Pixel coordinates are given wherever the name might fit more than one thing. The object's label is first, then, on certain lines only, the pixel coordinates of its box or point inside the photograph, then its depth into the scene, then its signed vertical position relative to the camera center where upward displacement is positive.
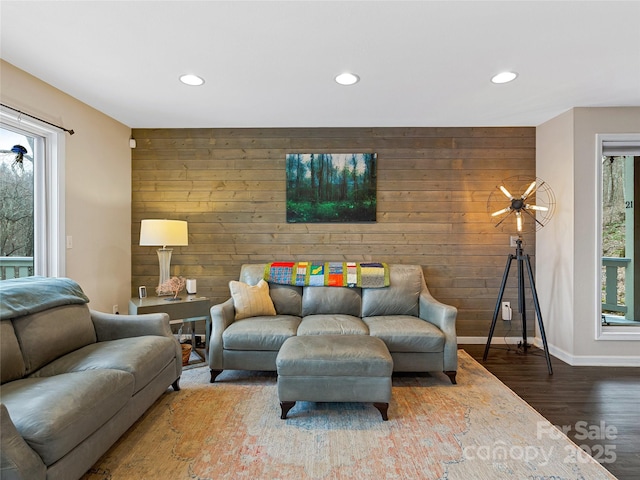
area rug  1.83 -1.22
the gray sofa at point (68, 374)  1.47 -0.75
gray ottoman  2.30 -0.93
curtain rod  2.46 +0.95
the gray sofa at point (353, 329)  2.90 -0.78
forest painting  3.90 +0.59
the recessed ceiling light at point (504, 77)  2.63 +1.25
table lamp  3.34 +0.06
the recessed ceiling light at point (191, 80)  2.68 +1.27
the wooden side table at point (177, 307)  3.14 -0.64
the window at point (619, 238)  3.44 -0.02
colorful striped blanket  3.53 -0.38
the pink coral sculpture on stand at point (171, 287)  3.36 -0.47
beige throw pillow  3.25 -0.59
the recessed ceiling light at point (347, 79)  2.67 +1.26
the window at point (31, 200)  2.64 +0.33
